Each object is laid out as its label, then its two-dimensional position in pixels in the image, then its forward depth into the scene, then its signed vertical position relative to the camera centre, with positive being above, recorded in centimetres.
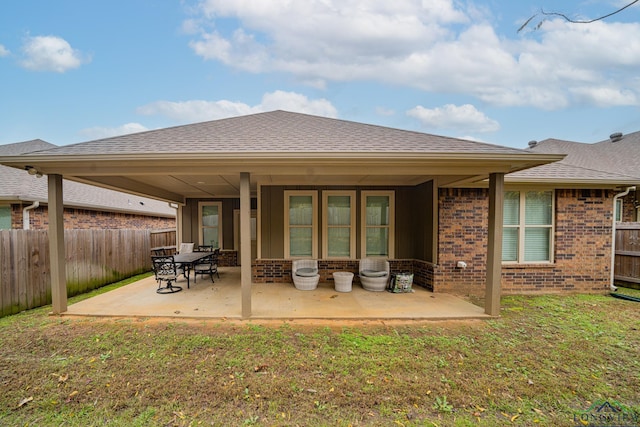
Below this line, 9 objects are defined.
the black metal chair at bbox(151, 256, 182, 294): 628 -152
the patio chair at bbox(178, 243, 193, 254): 927 -149
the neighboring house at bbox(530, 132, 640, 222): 1018 +215
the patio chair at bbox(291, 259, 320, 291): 648 -174
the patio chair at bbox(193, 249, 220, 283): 733 -171
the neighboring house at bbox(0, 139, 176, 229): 806 -7
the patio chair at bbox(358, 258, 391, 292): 653 -169
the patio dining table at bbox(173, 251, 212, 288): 652 -141
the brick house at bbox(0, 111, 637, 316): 445 +23
